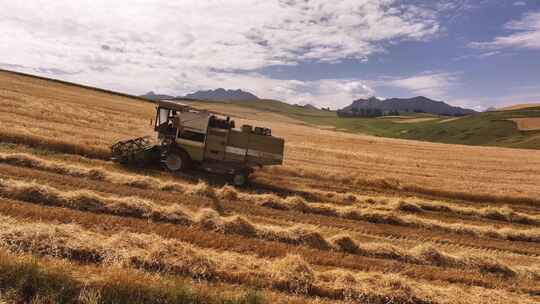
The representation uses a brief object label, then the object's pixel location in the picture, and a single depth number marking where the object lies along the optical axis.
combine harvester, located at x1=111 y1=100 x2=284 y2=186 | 15.98
